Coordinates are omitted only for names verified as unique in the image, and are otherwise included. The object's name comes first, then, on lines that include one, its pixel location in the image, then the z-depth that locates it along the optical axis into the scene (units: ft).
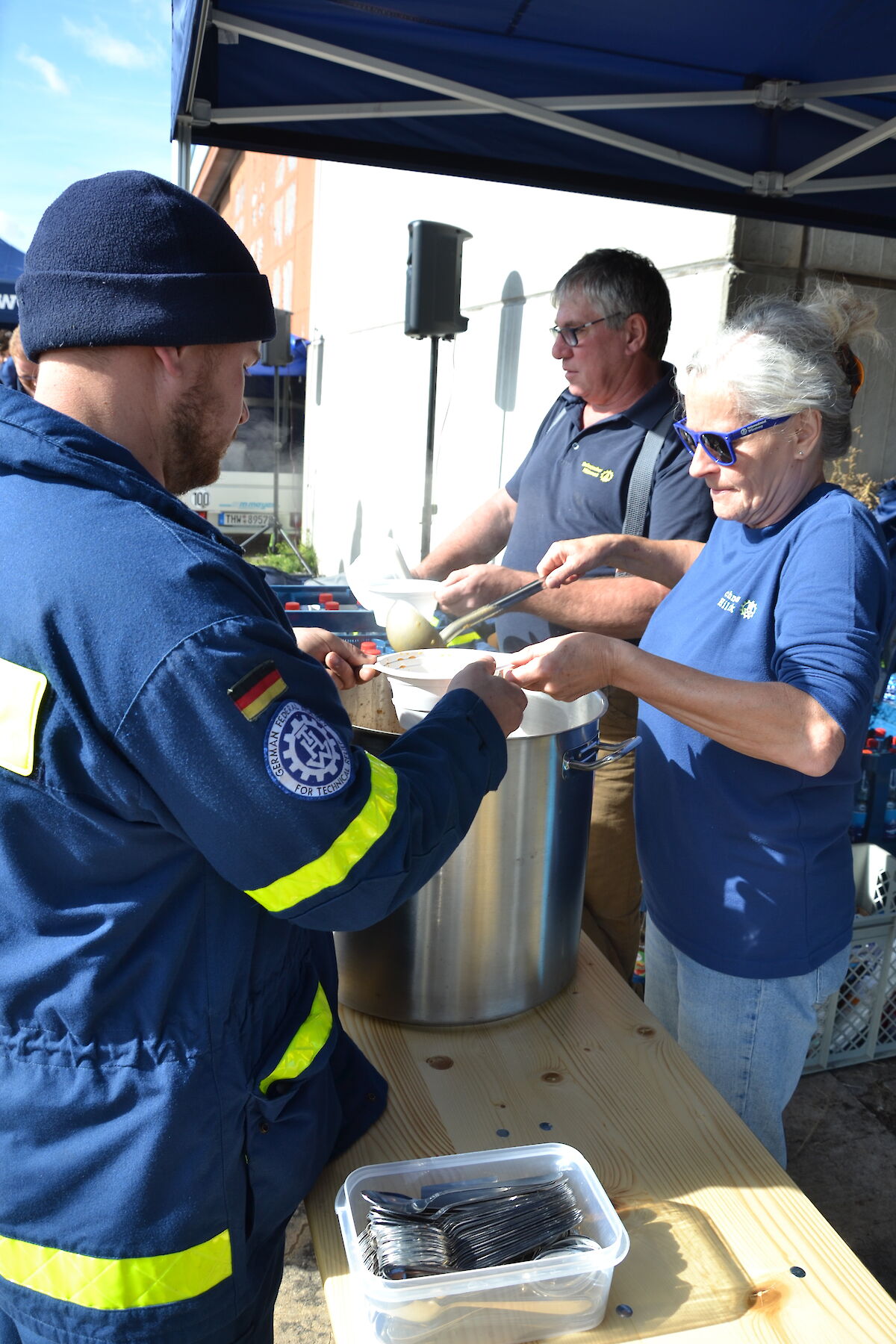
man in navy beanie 2.87
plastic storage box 3.14
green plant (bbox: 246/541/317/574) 38.99
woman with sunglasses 4.73
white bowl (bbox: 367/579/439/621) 8.33
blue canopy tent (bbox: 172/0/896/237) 7.57
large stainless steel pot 4.51
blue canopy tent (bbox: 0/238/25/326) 25.81
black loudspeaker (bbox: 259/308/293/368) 35.24
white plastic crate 9.52
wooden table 3.35
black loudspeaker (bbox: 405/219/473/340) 21.07
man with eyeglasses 7.83
